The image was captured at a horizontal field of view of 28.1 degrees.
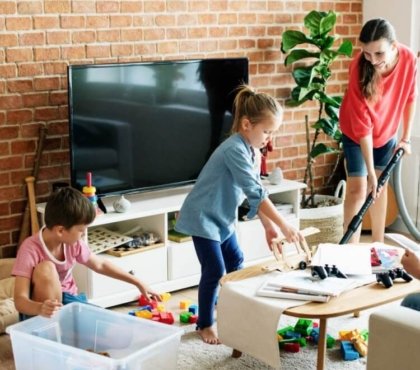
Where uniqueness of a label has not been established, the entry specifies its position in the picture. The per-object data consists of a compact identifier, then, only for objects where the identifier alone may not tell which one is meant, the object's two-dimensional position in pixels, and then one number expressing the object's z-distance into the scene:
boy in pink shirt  3.03
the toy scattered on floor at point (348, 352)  3.38
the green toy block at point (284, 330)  3.58
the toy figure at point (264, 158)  4.83
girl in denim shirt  3.30
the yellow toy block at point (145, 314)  3.82
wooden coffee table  2.90
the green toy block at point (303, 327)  3.59
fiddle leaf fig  4.94
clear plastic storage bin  2.76
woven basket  4.88
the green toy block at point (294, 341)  3.48
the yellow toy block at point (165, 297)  4.12
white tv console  3.98
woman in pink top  4.04
